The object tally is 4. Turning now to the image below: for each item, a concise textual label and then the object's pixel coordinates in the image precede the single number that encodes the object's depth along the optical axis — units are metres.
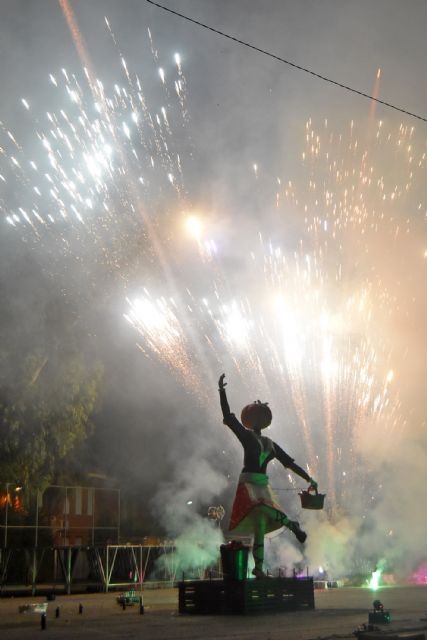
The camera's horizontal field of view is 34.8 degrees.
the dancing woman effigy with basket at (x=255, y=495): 12.70
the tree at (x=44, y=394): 21.42
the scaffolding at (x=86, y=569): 24.36
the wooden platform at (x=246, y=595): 11.91
